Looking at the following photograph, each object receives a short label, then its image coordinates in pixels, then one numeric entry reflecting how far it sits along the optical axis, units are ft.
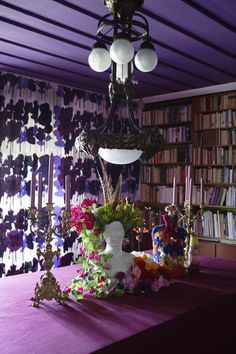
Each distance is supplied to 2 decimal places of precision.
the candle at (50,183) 5.60
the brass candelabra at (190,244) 7.50
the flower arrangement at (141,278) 6.08
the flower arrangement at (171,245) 7.25
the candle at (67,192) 5.76
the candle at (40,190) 5.55
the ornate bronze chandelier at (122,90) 6.35
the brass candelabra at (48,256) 5.39
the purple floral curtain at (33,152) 12.78
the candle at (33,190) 5.53
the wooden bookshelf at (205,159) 14.05
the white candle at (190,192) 7.75
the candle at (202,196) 7.70
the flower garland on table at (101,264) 5.91
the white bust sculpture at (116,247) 6.14
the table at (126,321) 4.16
